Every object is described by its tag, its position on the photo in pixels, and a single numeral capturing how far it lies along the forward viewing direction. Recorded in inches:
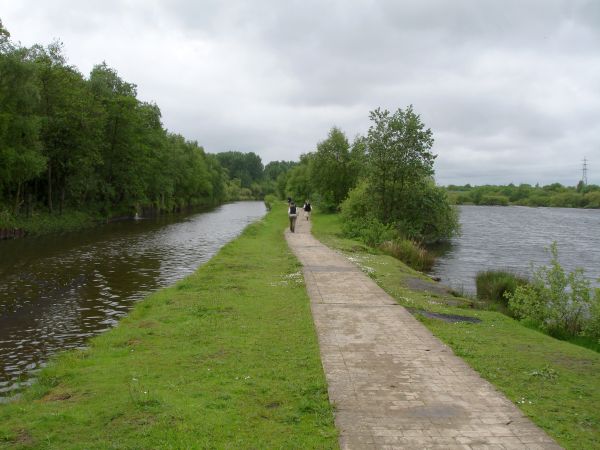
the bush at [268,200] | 3956.4
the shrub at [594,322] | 427.8
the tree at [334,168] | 2209.6
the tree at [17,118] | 1203.2
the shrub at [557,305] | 461.7
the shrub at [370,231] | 1143.6
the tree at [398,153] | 1261.1
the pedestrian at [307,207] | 1673.0
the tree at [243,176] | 7504.9
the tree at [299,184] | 3166.8
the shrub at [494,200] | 5275.6
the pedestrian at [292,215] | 1262.3
